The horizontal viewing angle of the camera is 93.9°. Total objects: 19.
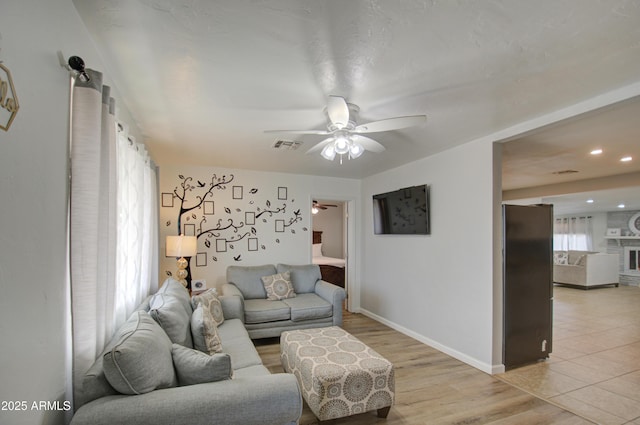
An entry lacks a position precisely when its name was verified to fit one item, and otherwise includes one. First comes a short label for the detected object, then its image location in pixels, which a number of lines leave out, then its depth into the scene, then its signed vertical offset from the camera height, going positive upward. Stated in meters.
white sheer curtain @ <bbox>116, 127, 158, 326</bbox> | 2.10 -0.06
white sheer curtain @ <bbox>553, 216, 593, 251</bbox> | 10.21 -0.50
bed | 6.11 -1.06
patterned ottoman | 2.14 -1.19
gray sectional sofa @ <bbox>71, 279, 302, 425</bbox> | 1.26 -0.80
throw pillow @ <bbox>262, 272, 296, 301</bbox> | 4.29 -0.98
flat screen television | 3.96 +0.11
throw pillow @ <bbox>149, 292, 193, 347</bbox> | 2.01 -0.69
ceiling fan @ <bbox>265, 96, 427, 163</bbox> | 1.98 +0.67
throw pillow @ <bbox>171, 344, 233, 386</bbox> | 1.54 -0.78
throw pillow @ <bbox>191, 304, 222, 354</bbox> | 2.13 -0.85
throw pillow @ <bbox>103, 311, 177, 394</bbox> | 1.30 -0.67
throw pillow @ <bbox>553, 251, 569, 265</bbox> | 8.79 -1.13
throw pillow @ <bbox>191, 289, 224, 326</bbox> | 2.85 -0.85
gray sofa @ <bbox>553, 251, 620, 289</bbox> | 8.09 -1.38
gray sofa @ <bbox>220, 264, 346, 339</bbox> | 3.78 -1.14
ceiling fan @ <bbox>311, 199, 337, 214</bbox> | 8.15 +0.35
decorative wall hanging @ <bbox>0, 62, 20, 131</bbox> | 0.87 +0.36
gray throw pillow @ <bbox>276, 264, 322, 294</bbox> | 4.65 -0.91
